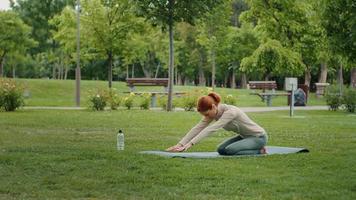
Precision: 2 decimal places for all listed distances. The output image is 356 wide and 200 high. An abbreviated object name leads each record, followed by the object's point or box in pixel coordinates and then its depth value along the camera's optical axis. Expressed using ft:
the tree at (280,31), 110.32
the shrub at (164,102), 88.43
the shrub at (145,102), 87.35
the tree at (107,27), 119.44
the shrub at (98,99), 82.69
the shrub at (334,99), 93.56
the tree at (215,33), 177.88
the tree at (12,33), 162.09
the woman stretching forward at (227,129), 33.96
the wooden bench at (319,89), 149.13
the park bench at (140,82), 103.98
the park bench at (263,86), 126.11
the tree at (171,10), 76.69
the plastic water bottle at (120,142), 36.57
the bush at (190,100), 84.12
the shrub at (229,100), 89.07
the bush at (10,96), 78.27
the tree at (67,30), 134.82
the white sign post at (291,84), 72.69
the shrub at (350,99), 88.46
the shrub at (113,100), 84.39
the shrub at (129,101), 86.91
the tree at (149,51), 121.77
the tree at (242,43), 200.34
